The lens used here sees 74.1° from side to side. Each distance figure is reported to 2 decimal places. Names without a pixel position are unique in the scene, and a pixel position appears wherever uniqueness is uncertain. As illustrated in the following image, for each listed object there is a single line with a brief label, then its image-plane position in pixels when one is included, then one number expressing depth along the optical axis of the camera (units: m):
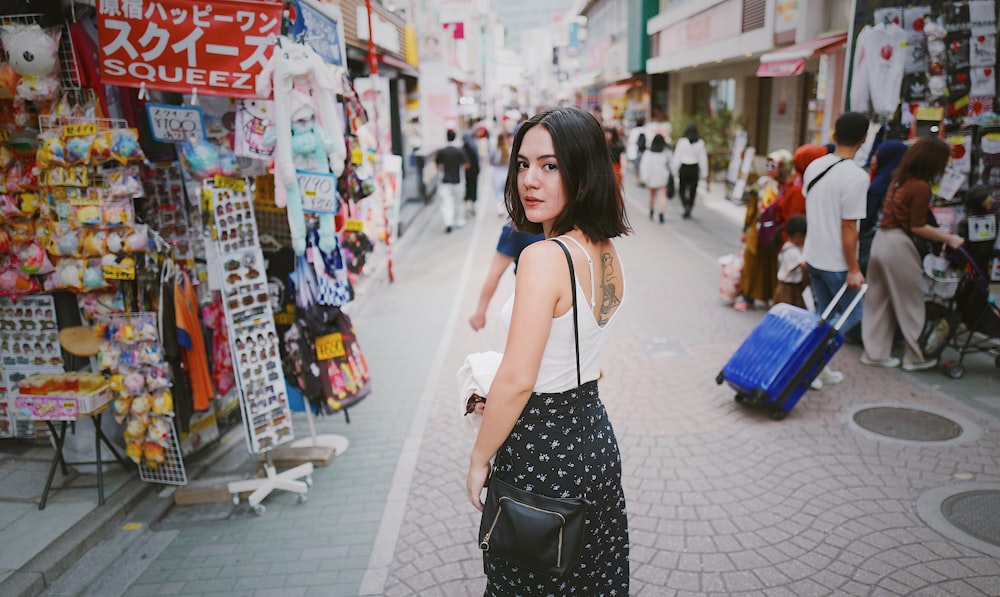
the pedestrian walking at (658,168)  13.55
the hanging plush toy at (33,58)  3.55
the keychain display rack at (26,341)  4.34
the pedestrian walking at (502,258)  3.84
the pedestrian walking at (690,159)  13.49
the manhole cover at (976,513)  3.57
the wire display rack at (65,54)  3.81
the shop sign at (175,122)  3.95
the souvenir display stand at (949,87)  6.33
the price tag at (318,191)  3.90
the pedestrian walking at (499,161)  13.26
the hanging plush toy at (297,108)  3.70
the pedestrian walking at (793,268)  6.39
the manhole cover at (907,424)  4.70
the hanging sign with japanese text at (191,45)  3.68
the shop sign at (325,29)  4.60
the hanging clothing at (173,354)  4.00
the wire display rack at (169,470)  4.21
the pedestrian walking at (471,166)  14.87
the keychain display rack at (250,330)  3.91
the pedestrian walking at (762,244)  7.66
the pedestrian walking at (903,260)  5.34
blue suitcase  4.86
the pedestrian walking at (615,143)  15.60
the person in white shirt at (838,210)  4.96
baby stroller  5.50
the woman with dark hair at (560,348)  1.85
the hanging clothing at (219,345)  4.33
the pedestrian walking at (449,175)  13.78
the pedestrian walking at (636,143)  17.97
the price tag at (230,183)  3.91
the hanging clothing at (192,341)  4.04
